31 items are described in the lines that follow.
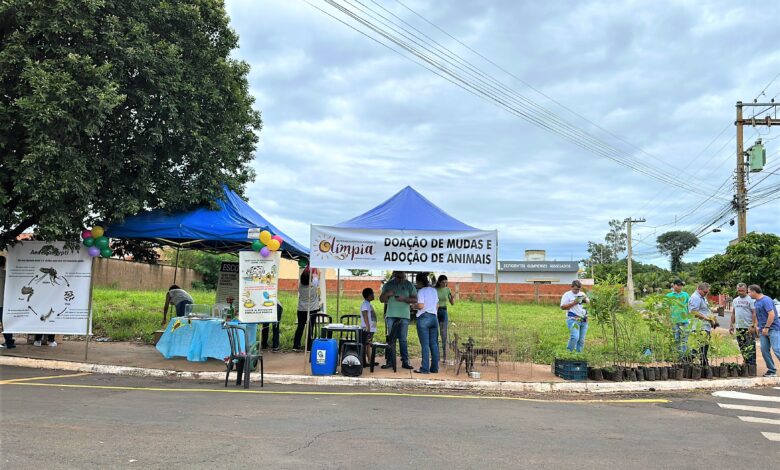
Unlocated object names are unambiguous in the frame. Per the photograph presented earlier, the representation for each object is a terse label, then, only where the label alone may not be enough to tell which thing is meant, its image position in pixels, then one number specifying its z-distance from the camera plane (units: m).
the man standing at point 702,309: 11.45
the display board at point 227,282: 14.77
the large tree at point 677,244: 101.56
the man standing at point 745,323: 11.58
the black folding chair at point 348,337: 10.92
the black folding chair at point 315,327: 13.60
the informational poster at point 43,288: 11.61
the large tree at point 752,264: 19.17
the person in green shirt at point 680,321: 10.70
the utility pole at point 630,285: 44.31
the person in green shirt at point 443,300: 12.45
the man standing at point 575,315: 12.50
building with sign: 70.50
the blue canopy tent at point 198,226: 11.75
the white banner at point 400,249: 10.43
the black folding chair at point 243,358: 9.20
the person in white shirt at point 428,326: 10.40
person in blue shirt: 11.03
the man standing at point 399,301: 10.76
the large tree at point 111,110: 9.98
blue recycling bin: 10.27
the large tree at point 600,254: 98.69
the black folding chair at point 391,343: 10.76
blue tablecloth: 11.38
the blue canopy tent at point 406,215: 10.94
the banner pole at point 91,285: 11.40
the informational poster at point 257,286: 10.88
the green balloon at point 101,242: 11.49
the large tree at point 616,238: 95.81
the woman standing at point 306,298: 13.12
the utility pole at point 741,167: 23.20
